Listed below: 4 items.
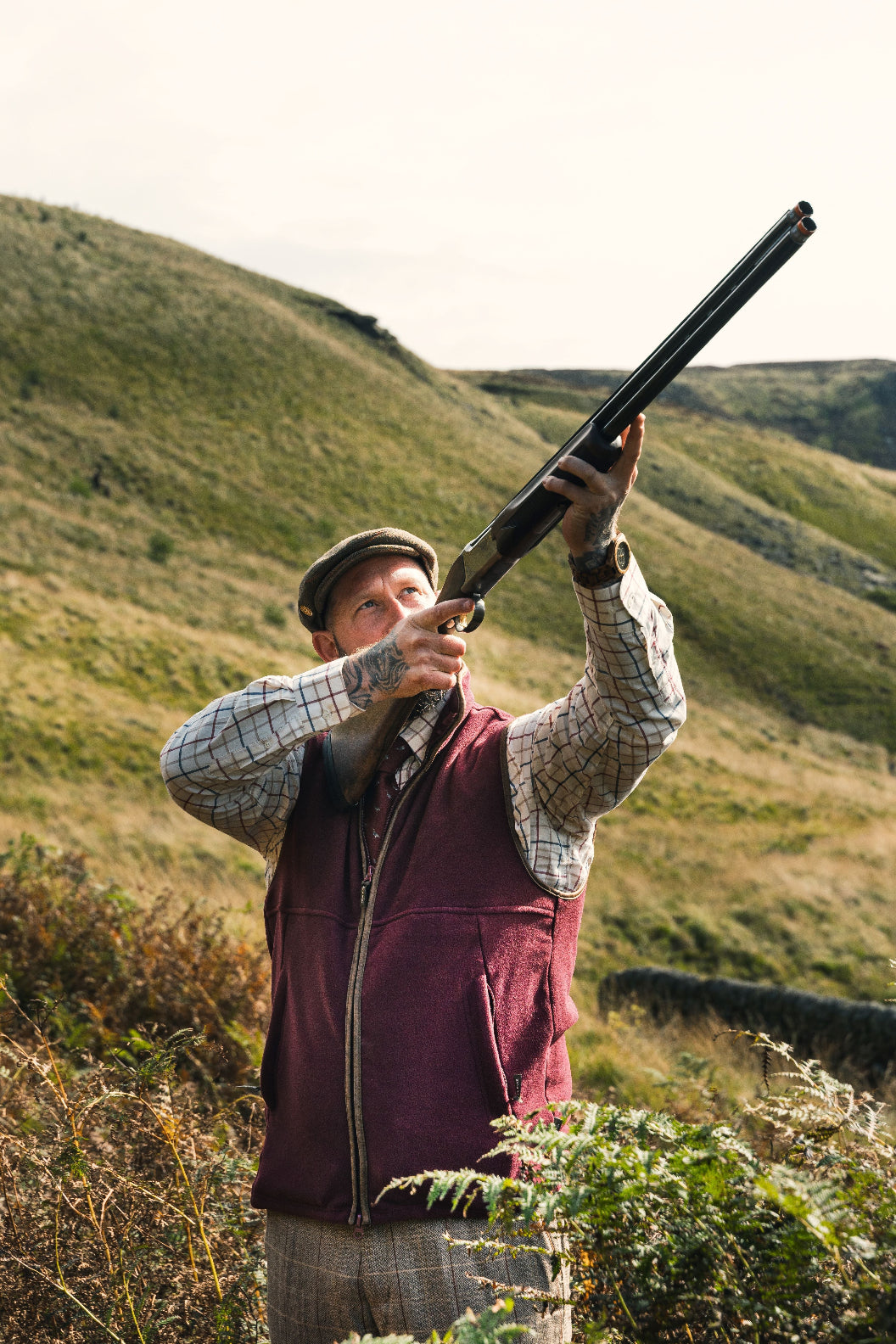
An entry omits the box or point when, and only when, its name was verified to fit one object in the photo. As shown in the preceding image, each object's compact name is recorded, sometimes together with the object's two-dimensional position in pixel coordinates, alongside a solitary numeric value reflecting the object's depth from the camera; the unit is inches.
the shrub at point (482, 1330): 53.4
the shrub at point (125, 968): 237.3
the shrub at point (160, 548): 1430.9
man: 92.3
